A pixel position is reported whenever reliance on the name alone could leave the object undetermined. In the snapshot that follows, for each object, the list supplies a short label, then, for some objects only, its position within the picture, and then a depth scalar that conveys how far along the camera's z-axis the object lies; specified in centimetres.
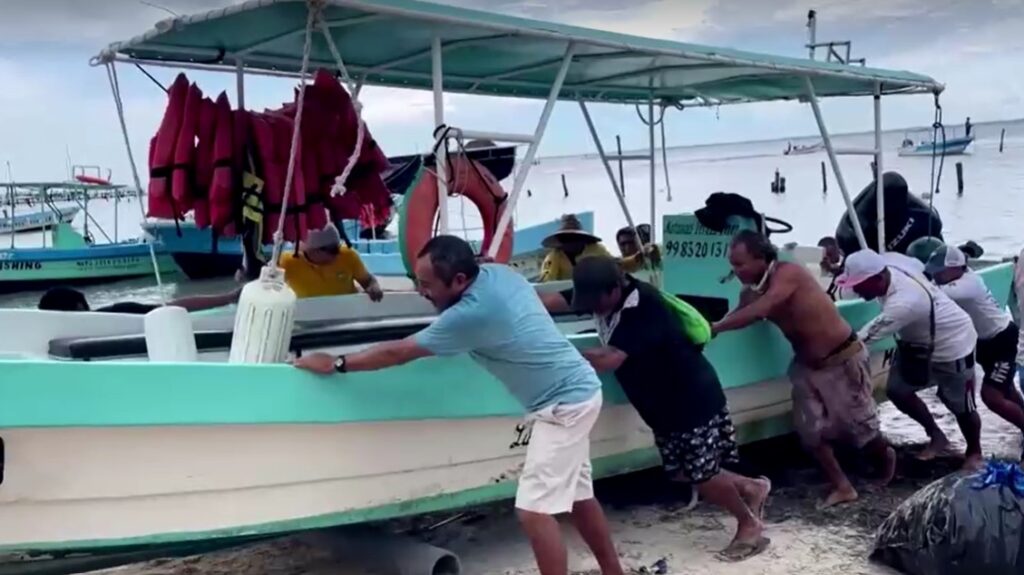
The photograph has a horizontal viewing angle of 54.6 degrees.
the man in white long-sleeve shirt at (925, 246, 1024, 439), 589
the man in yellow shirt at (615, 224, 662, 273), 746
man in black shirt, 413
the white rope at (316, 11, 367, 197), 388
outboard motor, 736
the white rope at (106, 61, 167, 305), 446
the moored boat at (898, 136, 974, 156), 5797
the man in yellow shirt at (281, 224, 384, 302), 599
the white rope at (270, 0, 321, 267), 384
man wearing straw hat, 727
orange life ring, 490
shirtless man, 490
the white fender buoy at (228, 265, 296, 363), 388
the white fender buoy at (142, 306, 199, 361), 407
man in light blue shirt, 354
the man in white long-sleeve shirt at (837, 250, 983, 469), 534
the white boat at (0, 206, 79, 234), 2791
